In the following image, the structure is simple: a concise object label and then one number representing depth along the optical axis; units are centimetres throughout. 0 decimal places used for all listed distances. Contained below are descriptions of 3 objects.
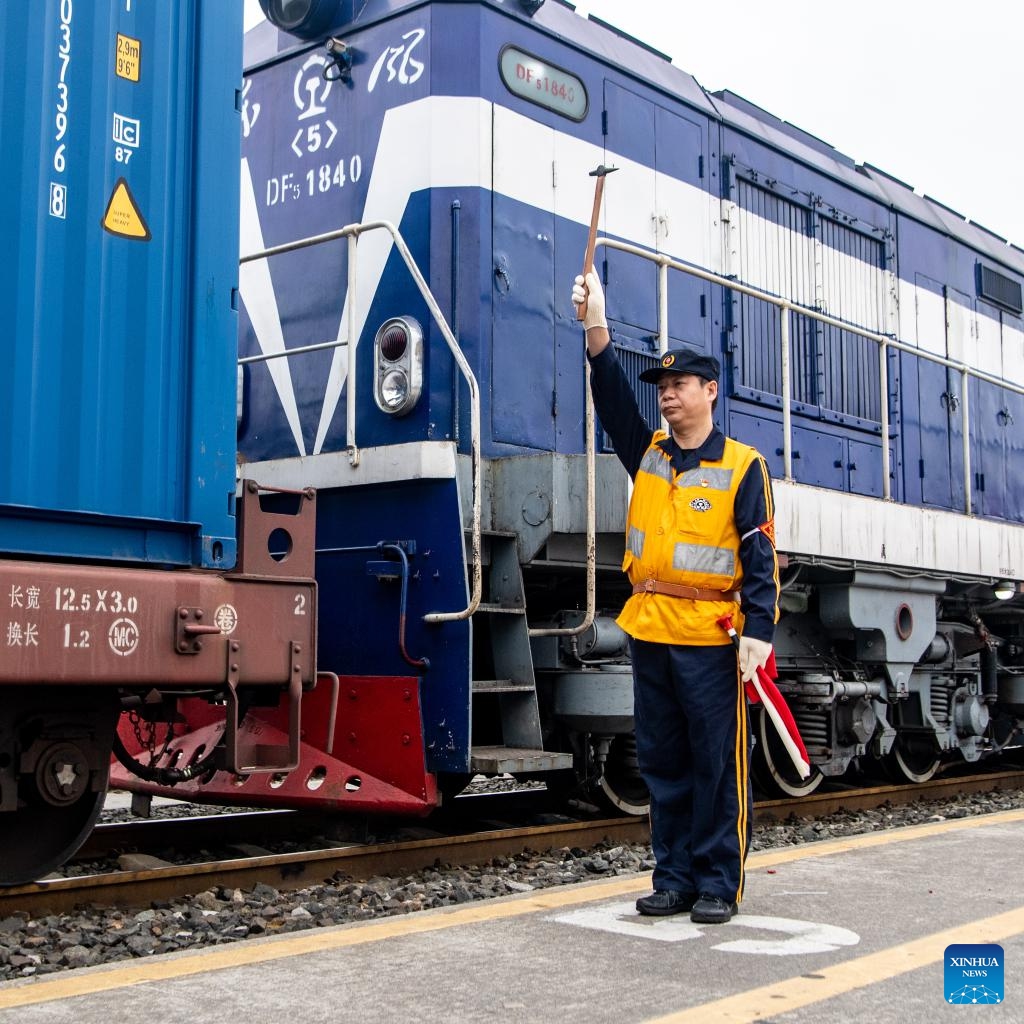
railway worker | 355
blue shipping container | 361
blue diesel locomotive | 489
